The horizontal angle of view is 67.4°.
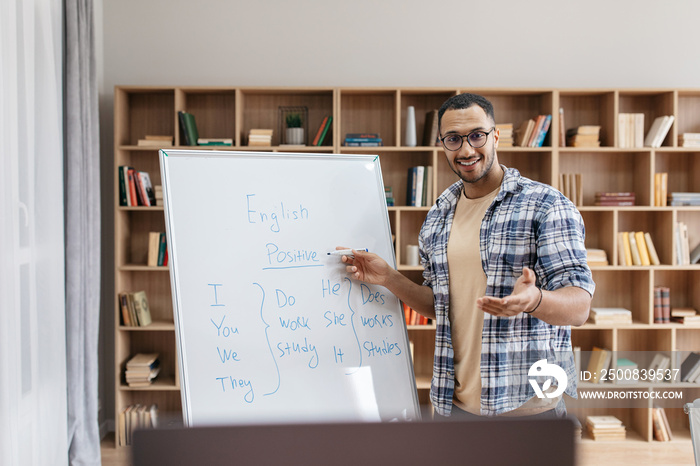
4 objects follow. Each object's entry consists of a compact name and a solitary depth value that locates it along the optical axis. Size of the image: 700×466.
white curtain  2.07
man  1.37
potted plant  3.42
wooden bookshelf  3.51
